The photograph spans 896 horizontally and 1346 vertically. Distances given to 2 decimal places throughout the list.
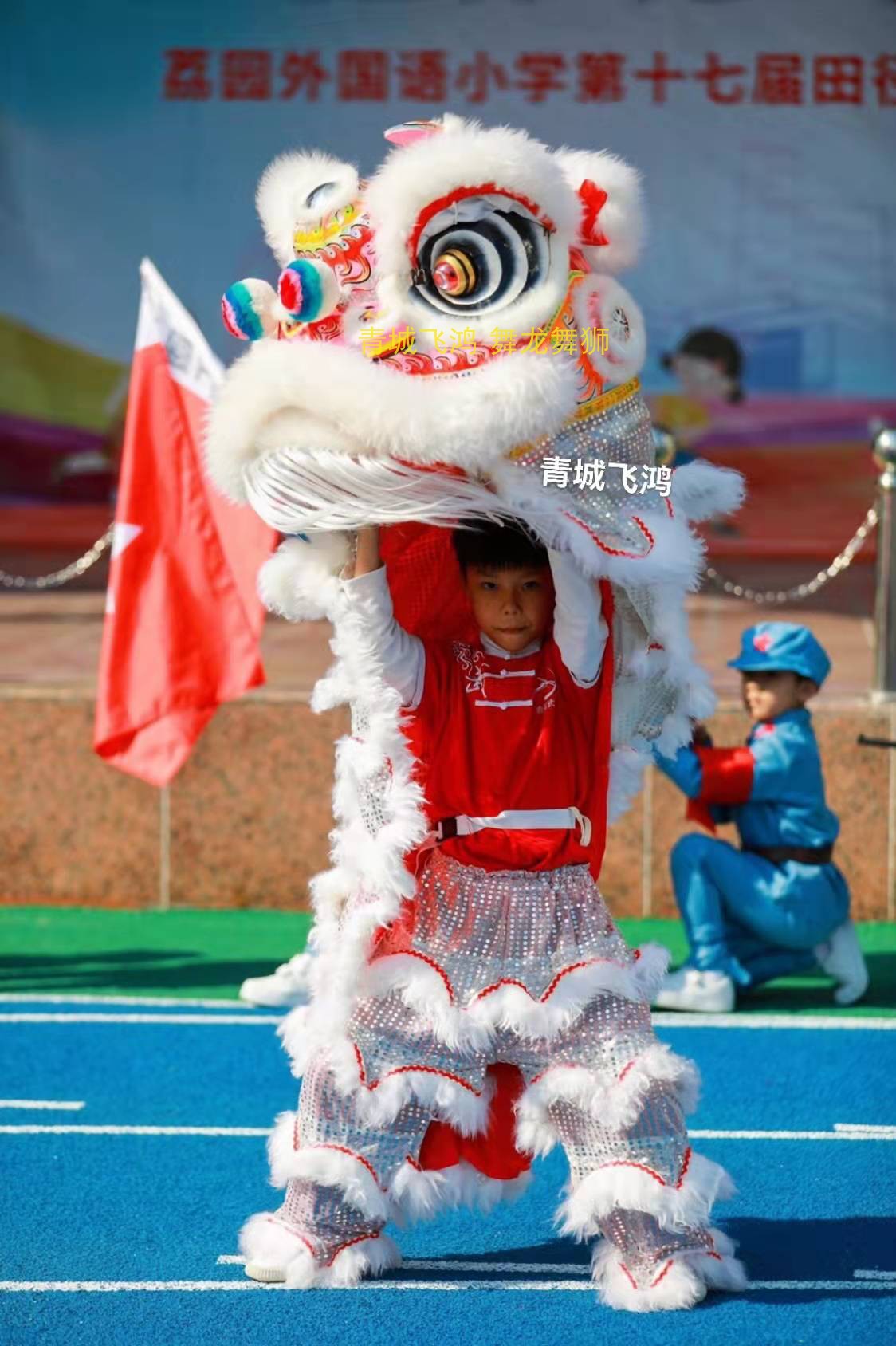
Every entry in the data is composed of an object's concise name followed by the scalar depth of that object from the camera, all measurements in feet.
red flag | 42.63
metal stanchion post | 47.71
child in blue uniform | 39.10
